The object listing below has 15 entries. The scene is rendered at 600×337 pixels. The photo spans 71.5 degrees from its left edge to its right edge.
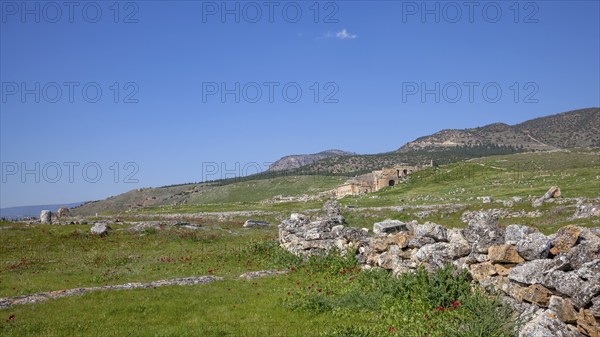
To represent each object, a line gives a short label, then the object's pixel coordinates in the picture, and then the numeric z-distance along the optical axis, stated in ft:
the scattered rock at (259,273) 68.85
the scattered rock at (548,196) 126.82
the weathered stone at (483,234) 42.78
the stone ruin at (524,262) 30.01
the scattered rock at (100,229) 138.72
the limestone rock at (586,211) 92.85
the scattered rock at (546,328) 28.84
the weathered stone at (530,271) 34.32
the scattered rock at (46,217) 196.03
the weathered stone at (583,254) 33.22
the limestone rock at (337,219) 92.17
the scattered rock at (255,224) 170.28
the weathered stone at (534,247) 36.86
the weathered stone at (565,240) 36.96
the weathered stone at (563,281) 30.89
